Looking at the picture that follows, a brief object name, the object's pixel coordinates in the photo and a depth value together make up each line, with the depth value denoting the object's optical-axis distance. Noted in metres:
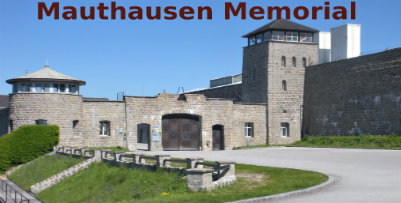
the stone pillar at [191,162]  16.81
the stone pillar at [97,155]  26.37
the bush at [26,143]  30.86
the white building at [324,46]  41.88
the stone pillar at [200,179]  14.36
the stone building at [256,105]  32.09
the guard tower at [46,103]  32.06
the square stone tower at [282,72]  38.09
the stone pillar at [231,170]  15.30
